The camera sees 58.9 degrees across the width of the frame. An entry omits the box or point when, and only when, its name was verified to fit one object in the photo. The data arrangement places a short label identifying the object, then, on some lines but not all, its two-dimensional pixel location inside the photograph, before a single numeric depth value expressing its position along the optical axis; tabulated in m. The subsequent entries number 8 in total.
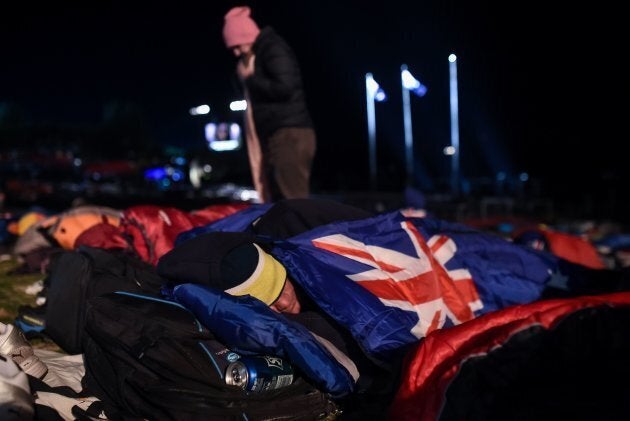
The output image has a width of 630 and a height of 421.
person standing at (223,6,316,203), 3.47
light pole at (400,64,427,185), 10.98
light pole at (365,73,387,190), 12.61
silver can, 1.51
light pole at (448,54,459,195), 11.20
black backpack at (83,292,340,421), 1.44
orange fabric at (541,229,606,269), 3.30
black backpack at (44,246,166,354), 1.94
